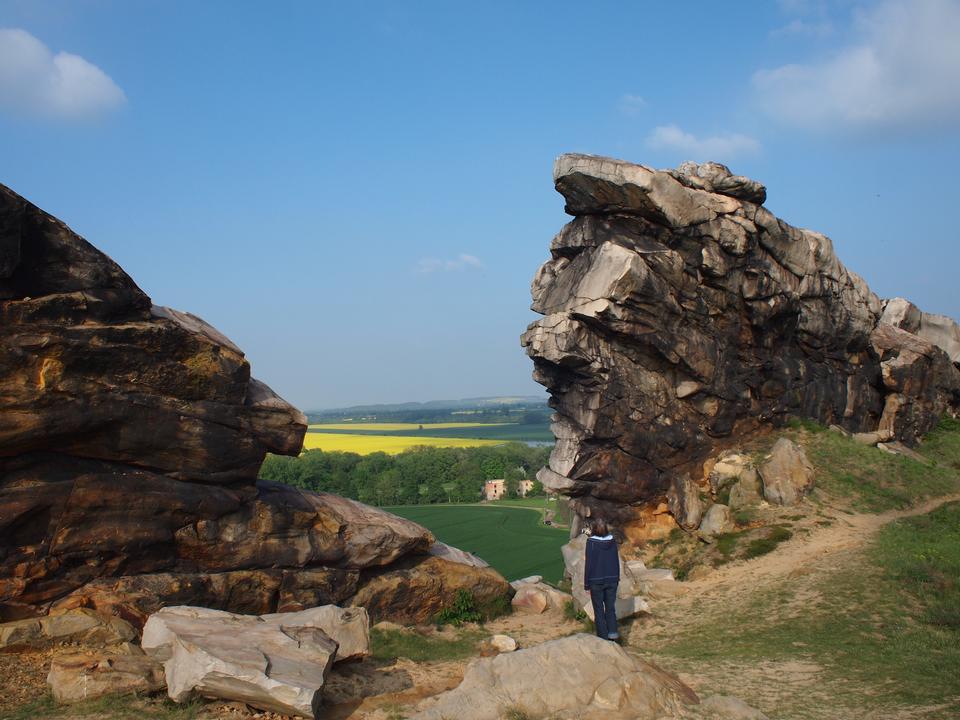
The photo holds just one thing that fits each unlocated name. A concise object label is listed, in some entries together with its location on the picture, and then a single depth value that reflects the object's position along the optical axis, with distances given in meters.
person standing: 16.98
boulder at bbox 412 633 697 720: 12.00
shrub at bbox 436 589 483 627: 20.41
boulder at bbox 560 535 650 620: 20.14
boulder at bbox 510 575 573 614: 22.55
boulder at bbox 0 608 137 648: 13.61
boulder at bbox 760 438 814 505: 27.08
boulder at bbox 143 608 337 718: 11.33
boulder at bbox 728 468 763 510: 27.50
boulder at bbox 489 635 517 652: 17.36
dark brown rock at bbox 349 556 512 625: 19.59
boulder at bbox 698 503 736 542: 26.67
